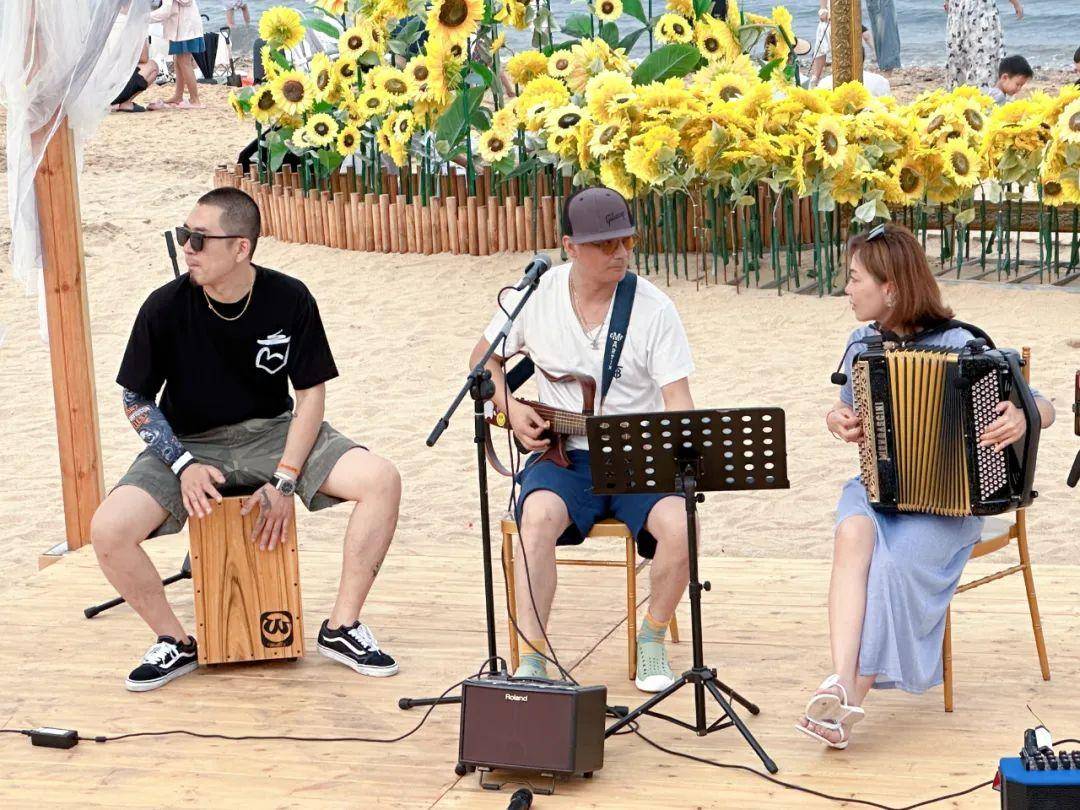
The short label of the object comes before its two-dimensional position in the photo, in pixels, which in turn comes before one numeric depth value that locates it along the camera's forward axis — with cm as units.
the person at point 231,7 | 2298
